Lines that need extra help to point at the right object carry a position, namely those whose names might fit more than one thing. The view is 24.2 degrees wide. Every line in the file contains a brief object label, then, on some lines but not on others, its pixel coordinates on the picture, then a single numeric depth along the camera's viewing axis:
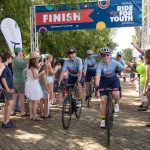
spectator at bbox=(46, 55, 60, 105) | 10.71
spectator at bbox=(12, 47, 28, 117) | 9.87
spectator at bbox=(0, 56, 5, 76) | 8.11
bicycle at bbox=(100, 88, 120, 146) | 6.98
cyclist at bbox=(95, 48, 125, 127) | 7.93
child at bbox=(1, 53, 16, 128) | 8.22
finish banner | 16.22
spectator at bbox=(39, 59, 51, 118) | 9.88
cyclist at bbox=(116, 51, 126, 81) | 11.10
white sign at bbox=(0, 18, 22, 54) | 10.12
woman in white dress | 9.21
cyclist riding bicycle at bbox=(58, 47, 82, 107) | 9.14
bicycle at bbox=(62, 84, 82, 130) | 8.48
